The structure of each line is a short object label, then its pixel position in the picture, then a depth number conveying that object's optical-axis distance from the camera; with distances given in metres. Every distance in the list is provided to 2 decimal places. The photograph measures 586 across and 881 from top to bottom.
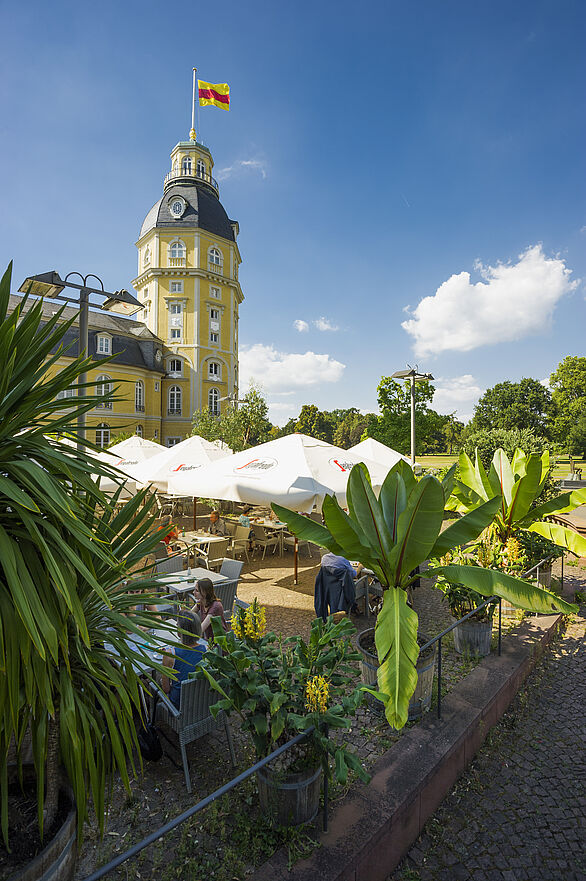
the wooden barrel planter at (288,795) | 3.14
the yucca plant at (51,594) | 1.96
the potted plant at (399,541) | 3.94
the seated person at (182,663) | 4.18
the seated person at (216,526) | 11.45
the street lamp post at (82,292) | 5.93
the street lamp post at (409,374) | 12.93
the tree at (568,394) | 54.75
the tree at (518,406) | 55.78
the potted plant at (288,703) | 3.11
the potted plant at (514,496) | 6.98
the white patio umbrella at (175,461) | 9.77
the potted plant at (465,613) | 6.15
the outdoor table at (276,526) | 11.68
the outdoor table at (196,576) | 6.82
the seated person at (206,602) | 5.38
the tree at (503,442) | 15.43
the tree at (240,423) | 29.41
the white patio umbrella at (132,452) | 12.51
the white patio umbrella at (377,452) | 14.35
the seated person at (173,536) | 10.26
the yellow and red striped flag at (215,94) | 45.53
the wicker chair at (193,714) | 3.90
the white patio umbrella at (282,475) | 6.96
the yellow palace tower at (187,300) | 45.81
